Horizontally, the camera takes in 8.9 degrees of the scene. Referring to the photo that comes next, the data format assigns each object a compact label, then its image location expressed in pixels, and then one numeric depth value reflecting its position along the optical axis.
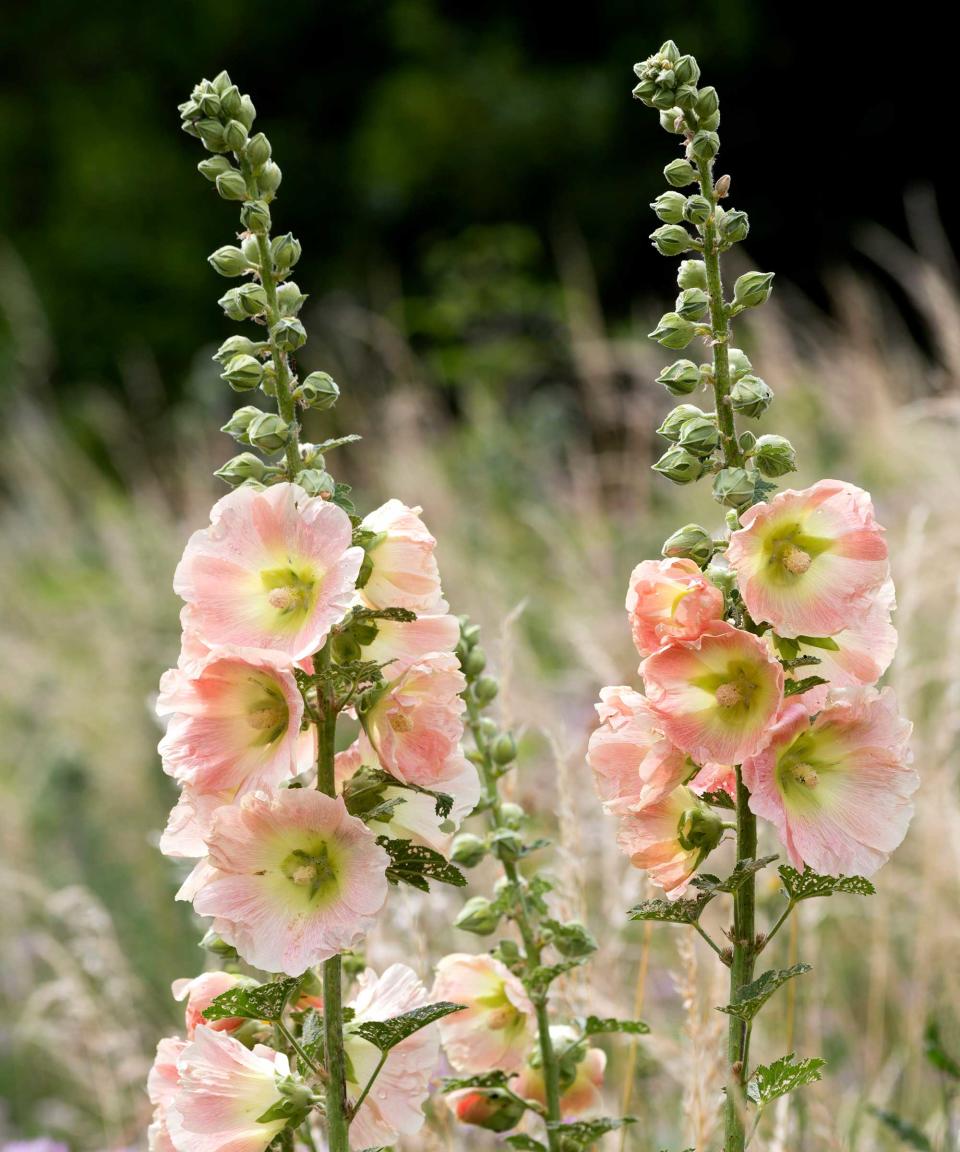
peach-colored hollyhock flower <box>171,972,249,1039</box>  3.13
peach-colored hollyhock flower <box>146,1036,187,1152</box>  3.12
